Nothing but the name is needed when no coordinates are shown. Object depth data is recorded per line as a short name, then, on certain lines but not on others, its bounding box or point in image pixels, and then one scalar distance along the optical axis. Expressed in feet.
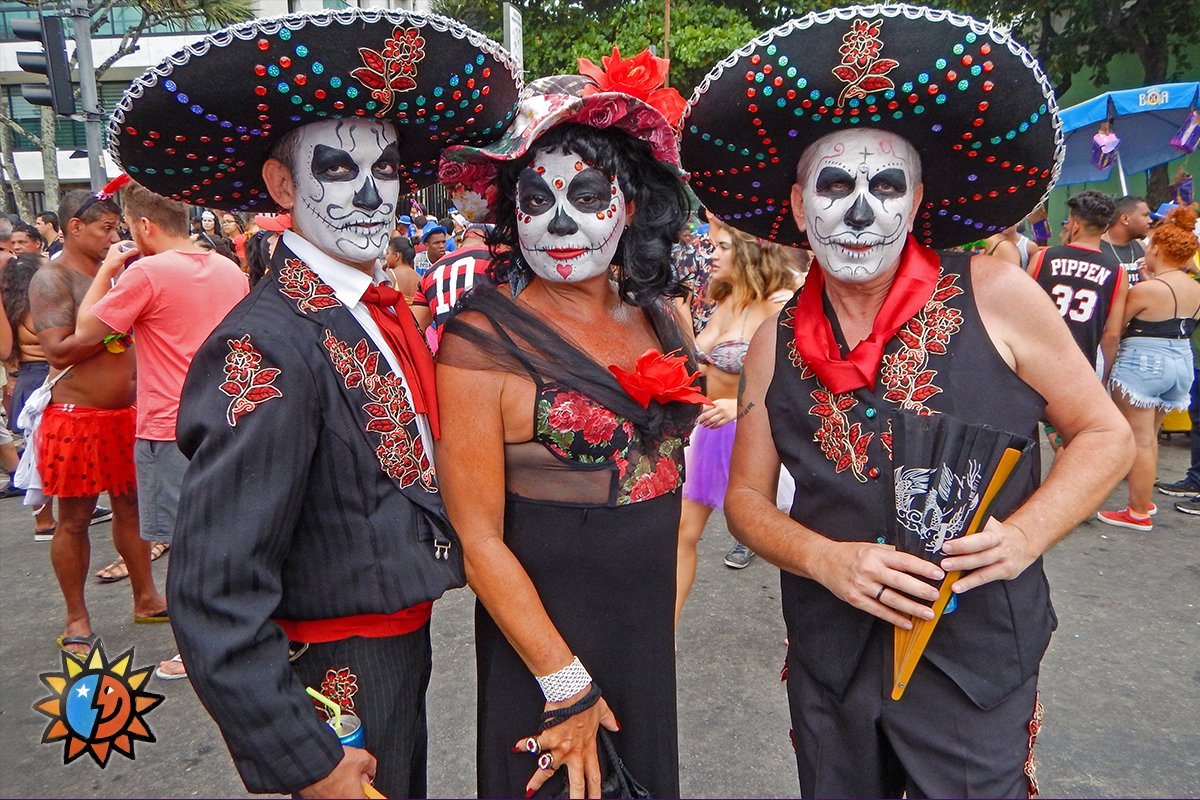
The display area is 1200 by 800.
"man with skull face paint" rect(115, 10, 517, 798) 4.52
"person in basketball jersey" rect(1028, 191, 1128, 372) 17.38
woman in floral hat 5.65
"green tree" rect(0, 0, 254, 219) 54.54
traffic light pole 23.04
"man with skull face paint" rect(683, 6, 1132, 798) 5.34
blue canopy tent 26.61
